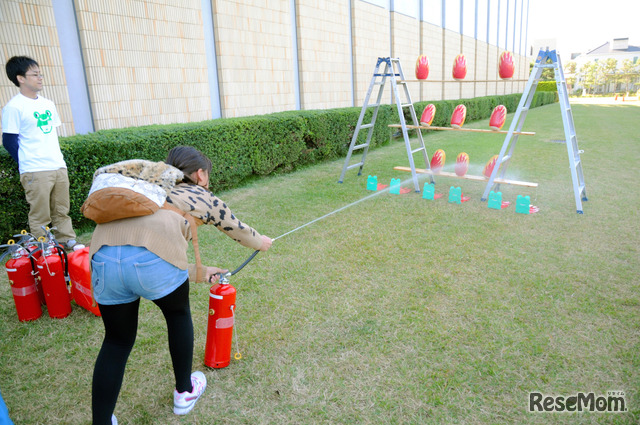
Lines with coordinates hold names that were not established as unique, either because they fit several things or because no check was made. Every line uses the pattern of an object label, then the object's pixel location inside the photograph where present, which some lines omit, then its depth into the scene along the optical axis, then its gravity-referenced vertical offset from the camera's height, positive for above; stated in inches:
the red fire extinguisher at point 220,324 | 101.4 -50.1
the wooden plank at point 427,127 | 237.3 -13.2
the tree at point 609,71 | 2611.7 +158.3
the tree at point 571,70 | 2937.0 +204.4
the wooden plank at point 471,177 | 232.2 -44.0
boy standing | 159.2 -6.2
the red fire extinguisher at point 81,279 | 126.4 -46.5
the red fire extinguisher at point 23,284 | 125.3 -46.1
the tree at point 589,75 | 2733.8 +145.3
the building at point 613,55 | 2798.5 +316.7
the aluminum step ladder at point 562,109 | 221.5 -5.2
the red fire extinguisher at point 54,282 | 128.0 -46.8
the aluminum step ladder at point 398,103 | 265.0 +3.7
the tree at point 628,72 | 2428.6 +128.5
